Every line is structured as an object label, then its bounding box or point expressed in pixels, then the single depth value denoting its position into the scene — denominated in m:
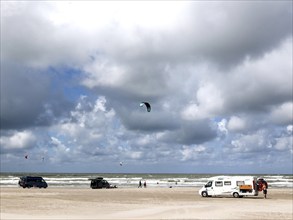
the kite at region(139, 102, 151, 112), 33.79
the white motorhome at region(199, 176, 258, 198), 45.53
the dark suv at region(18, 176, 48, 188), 70.12
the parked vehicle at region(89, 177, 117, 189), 69.62
